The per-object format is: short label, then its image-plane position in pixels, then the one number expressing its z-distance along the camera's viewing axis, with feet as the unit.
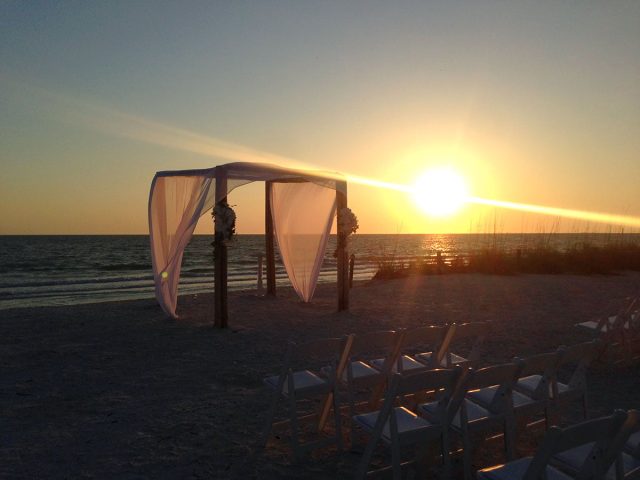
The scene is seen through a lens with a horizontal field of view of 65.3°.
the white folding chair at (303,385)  10.81
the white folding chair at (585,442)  5.83
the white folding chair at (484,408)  8.86
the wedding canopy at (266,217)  26.40
